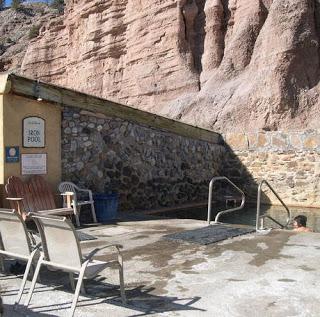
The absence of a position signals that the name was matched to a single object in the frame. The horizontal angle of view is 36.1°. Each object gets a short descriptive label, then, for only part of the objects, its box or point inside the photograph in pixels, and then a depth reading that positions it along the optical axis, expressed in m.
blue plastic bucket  9.91
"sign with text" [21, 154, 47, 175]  9.29
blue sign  9.03
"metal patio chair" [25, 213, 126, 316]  4.24
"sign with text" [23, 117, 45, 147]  9.30
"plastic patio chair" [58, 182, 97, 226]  9.21
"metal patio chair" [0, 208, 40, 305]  4.79
